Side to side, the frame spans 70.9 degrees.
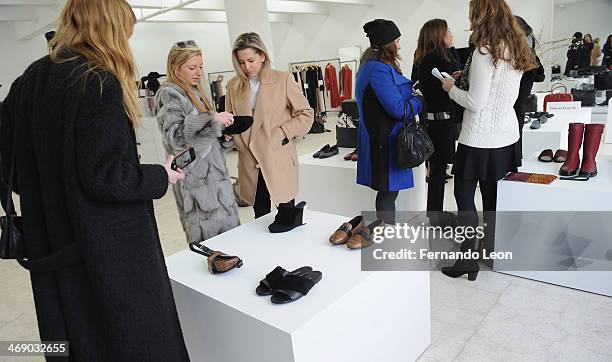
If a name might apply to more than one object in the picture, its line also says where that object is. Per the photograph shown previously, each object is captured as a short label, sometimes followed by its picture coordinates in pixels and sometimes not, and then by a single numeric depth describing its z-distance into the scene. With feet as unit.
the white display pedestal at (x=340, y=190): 10.85
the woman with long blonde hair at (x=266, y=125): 7.64
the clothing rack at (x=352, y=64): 36.70
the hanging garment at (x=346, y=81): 36.14
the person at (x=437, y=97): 9.20
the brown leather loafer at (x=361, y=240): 5.44
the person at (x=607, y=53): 18.93
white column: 19.15
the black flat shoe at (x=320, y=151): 12.22
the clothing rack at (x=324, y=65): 37.42
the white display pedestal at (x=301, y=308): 4.25
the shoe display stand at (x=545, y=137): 11.25
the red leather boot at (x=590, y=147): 7.68
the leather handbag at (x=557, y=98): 14.60
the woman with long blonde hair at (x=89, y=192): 3.41
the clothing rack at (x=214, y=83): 33.78
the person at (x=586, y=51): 19.66
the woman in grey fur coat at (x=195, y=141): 6.11
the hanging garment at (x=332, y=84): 36.83
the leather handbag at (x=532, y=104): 13.97
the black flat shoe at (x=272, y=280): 4.66
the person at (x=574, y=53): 20.08
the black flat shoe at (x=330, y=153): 12.04
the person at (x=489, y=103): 6.93
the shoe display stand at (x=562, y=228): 7.29
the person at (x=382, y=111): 7.54
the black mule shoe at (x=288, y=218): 6.38
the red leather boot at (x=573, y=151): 7.86
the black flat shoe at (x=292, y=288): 4.44
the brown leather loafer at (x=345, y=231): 5.66
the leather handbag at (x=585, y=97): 18.69
